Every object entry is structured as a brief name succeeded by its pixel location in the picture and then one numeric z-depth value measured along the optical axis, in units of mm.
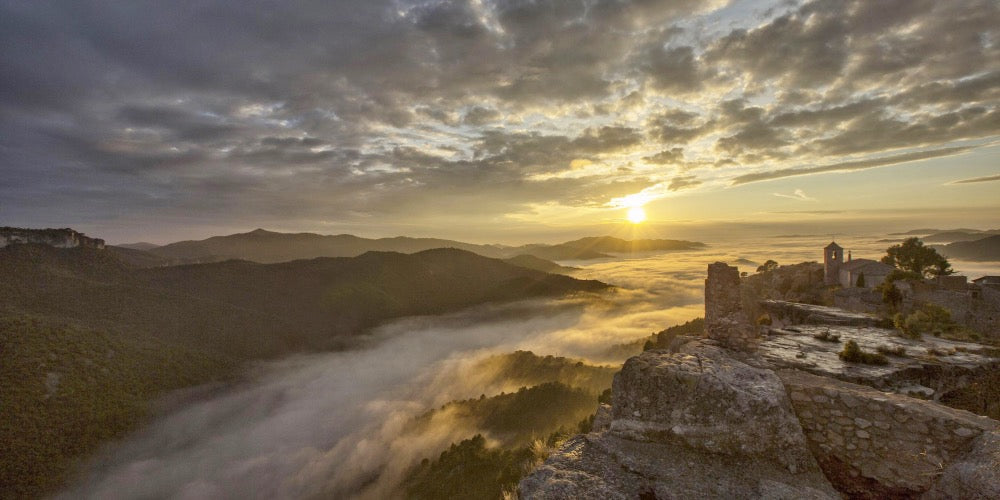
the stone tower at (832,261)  40812
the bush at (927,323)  15836
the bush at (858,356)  11562
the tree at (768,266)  52850
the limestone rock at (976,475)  5598
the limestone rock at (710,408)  7070
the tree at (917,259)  43000
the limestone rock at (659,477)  6312
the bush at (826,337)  14453
